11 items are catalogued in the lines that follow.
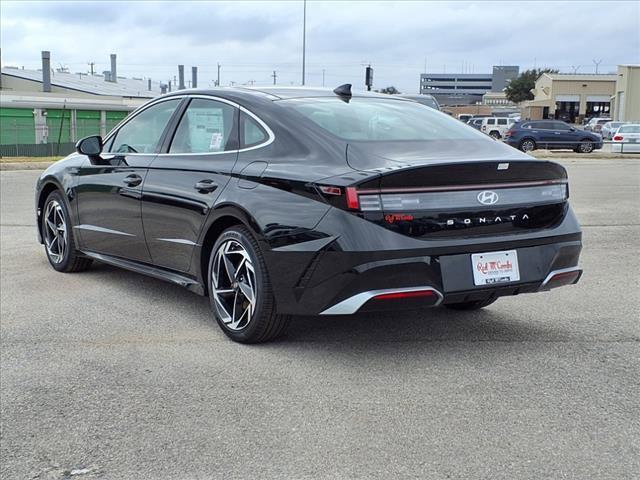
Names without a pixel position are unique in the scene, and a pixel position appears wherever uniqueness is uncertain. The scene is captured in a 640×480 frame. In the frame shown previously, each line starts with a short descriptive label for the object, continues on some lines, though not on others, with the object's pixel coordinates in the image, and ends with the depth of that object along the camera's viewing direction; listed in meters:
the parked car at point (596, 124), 58.44
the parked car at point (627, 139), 34.88
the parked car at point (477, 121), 52.59
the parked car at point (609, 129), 48.42
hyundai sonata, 4.13
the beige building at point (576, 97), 80.50
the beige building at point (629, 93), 66.06
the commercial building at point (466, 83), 157.50
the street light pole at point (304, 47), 43.06
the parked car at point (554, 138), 35.03
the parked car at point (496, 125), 49.16
